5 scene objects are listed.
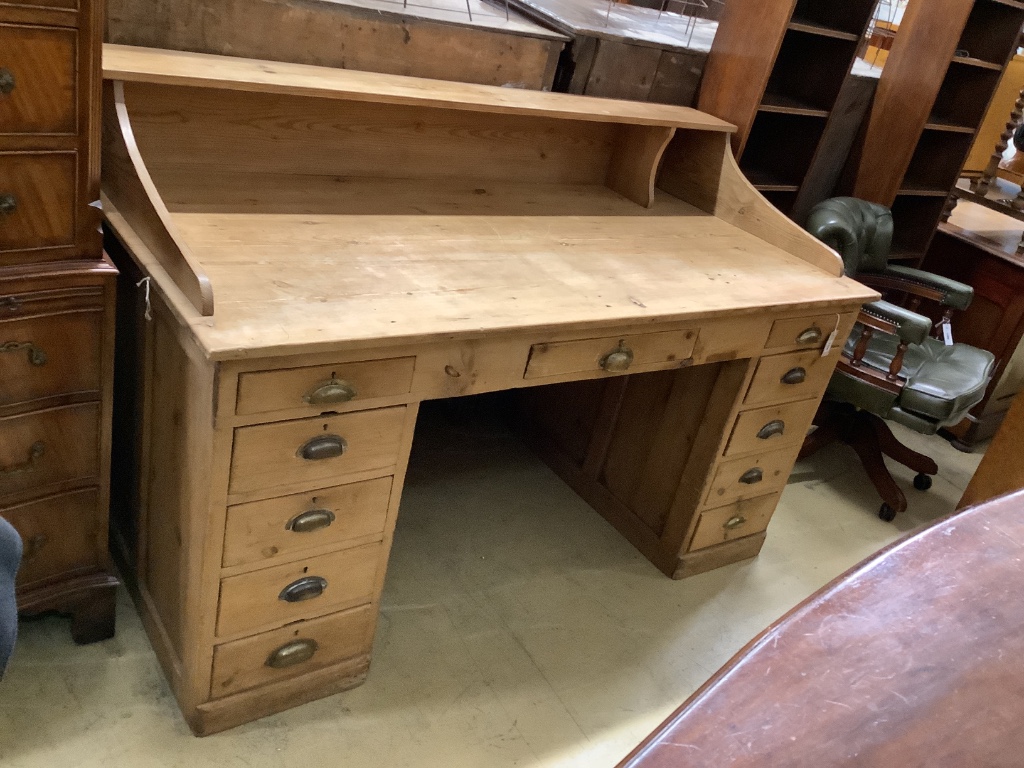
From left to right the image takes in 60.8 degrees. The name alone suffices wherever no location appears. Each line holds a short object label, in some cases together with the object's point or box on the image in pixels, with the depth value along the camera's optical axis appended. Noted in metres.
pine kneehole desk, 1.46
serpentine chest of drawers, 1.30
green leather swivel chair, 2.65
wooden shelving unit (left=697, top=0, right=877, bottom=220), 2.40
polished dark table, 0.70
